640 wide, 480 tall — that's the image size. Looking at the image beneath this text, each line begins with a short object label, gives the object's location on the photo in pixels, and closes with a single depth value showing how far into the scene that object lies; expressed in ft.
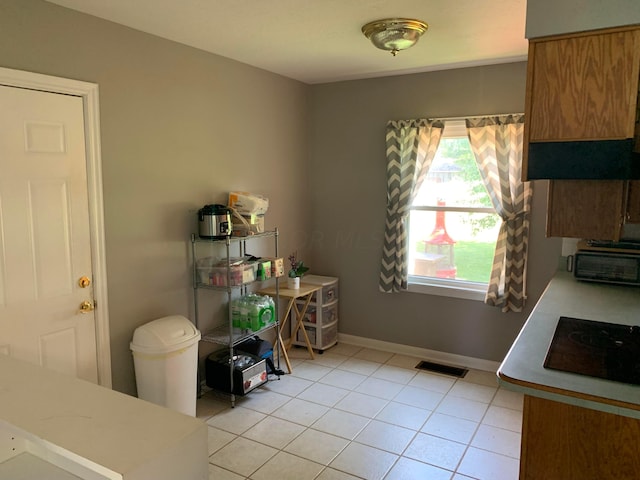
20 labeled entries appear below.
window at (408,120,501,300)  13.00
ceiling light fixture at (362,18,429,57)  8.96
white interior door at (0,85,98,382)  7.72
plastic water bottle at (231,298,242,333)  11.69
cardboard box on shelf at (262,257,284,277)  12.20
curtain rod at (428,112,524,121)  12.13
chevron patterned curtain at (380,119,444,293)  13.19
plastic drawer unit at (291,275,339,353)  14.34
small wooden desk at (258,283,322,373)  13.02
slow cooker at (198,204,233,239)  10.73
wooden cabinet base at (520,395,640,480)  5.18
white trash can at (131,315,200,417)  9.41
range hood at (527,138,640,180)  6.16
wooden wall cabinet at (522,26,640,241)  6.23
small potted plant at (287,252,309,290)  13.55
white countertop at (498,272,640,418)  5.09
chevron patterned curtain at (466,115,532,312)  12.03
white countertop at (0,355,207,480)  3.05
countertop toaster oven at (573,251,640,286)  9.57
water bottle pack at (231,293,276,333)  11.53
